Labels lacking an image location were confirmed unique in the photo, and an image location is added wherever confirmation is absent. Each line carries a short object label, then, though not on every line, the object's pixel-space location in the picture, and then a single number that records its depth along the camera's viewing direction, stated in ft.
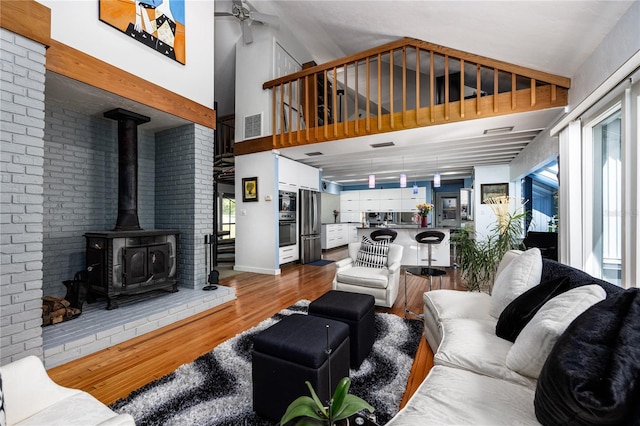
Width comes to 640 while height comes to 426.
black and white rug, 4.82
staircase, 22.26
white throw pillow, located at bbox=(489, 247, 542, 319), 5.64
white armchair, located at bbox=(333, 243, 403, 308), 10.05
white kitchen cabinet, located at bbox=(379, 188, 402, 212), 31.68
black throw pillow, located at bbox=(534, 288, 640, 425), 2.35
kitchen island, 17.03
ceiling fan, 13.75
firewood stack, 7.91
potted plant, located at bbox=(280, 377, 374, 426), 2.37
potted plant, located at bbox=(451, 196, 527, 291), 10.32
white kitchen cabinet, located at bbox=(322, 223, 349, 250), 26.96
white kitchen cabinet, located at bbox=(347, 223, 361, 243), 31.43
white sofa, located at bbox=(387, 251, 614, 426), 3.08
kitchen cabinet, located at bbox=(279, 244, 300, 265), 18.01
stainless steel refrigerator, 19.98
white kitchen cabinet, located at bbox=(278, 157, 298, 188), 17.71
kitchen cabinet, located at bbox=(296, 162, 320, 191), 20.21
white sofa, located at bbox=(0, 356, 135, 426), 3.31
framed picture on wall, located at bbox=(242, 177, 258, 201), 17.37
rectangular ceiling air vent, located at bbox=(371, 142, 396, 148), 15.88
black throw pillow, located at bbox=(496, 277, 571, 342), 4.70
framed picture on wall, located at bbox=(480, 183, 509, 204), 22.48
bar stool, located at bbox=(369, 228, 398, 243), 13.13
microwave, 17.69
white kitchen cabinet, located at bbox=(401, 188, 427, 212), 31.10
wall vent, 17.16
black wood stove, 9.31
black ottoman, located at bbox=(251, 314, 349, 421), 4.55
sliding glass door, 7.79
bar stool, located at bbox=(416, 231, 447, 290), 11.57
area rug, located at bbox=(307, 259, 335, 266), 19.99
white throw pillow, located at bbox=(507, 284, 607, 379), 3.61
